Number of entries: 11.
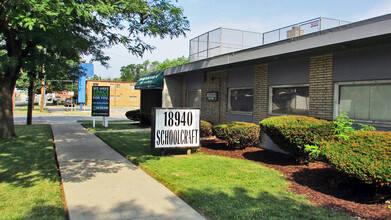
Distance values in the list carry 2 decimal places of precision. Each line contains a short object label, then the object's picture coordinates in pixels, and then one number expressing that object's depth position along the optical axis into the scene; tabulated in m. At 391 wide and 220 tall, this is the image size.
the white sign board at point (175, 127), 8.32
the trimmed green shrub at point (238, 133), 8.77
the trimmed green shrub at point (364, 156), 4.37
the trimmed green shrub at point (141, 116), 16.94
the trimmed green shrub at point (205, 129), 11.04
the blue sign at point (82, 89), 40.05
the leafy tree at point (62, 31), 5.01
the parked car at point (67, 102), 52.49
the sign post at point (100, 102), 16.92
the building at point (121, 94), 63.34
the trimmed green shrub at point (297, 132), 6.51
